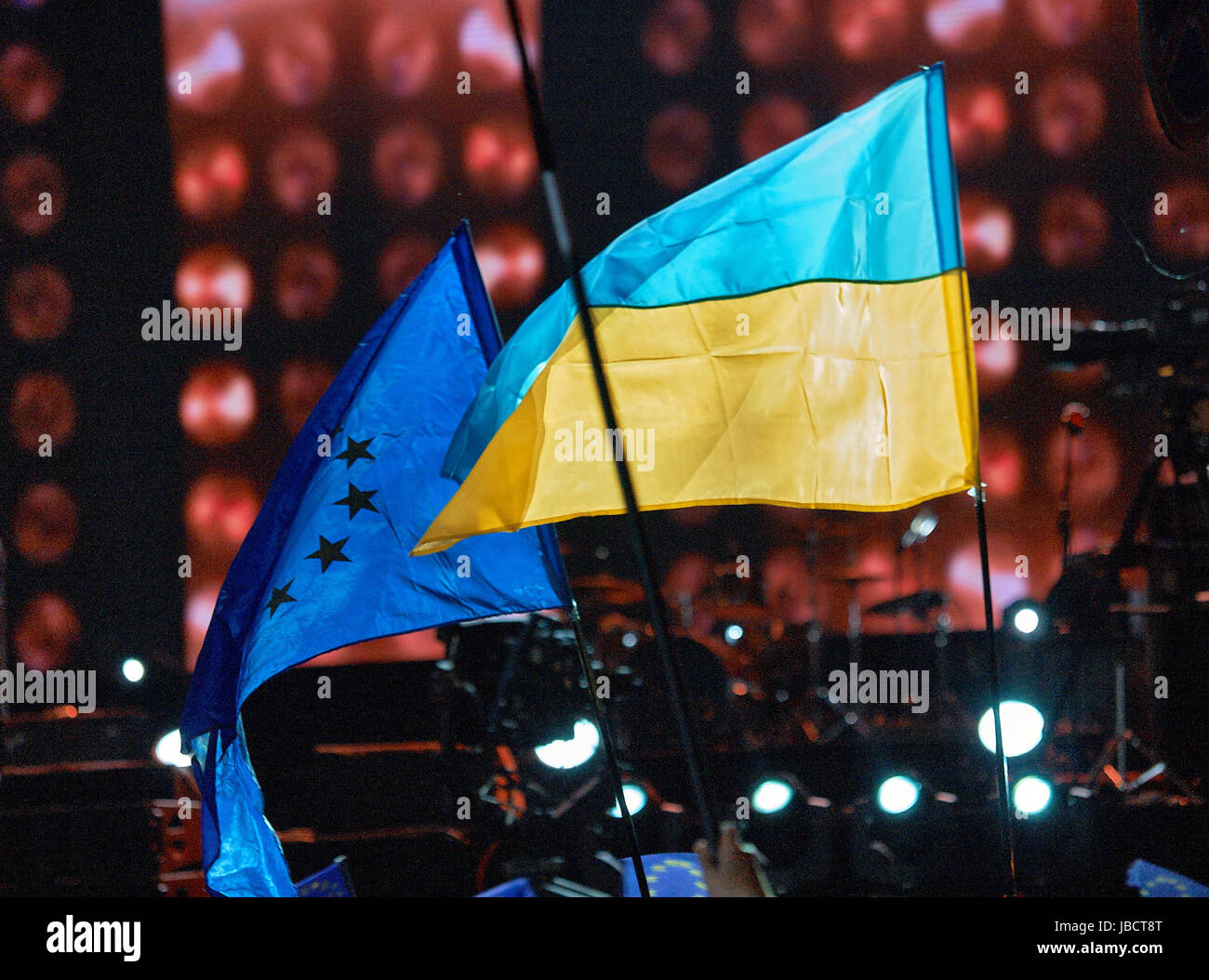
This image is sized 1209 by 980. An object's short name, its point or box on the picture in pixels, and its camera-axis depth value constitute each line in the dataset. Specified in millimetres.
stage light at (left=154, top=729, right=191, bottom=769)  10031
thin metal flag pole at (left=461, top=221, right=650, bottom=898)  4059
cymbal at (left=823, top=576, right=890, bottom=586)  14766
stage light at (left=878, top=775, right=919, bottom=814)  8234
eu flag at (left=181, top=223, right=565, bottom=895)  5805
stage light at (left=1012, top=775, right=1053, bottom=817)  7720
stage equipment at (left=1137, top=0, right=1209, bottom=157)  8266
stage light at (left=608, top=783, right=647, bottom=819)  9052
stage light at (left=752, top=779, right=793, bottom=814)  8281
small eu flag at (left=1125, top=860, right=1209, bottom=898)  5164
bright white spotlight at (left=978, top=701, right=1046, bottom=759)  7145
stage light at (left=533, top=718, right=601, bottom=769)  9273
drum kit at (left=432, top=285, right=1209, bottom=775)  10234
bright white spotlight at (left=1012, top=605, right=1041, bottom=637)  11422
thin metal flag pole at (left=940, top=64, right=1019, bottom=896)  4371
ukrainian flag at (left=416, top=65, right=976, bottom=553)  5355
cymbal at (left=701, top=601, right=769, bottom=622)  15055
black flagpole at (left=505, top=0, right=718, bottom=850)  3126
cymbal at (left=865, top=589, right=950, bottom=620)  13297
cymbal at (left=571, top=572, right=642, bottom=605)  14695
